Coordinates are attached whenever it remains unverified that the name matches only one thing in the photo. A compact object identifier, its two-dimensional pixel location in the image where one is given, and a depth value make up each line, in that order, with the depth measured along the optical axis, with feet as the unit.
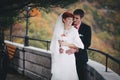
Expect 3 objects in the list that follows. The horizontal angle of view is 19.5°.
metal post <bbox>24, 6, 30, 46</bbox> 42.65
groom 26.63
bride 26.55
